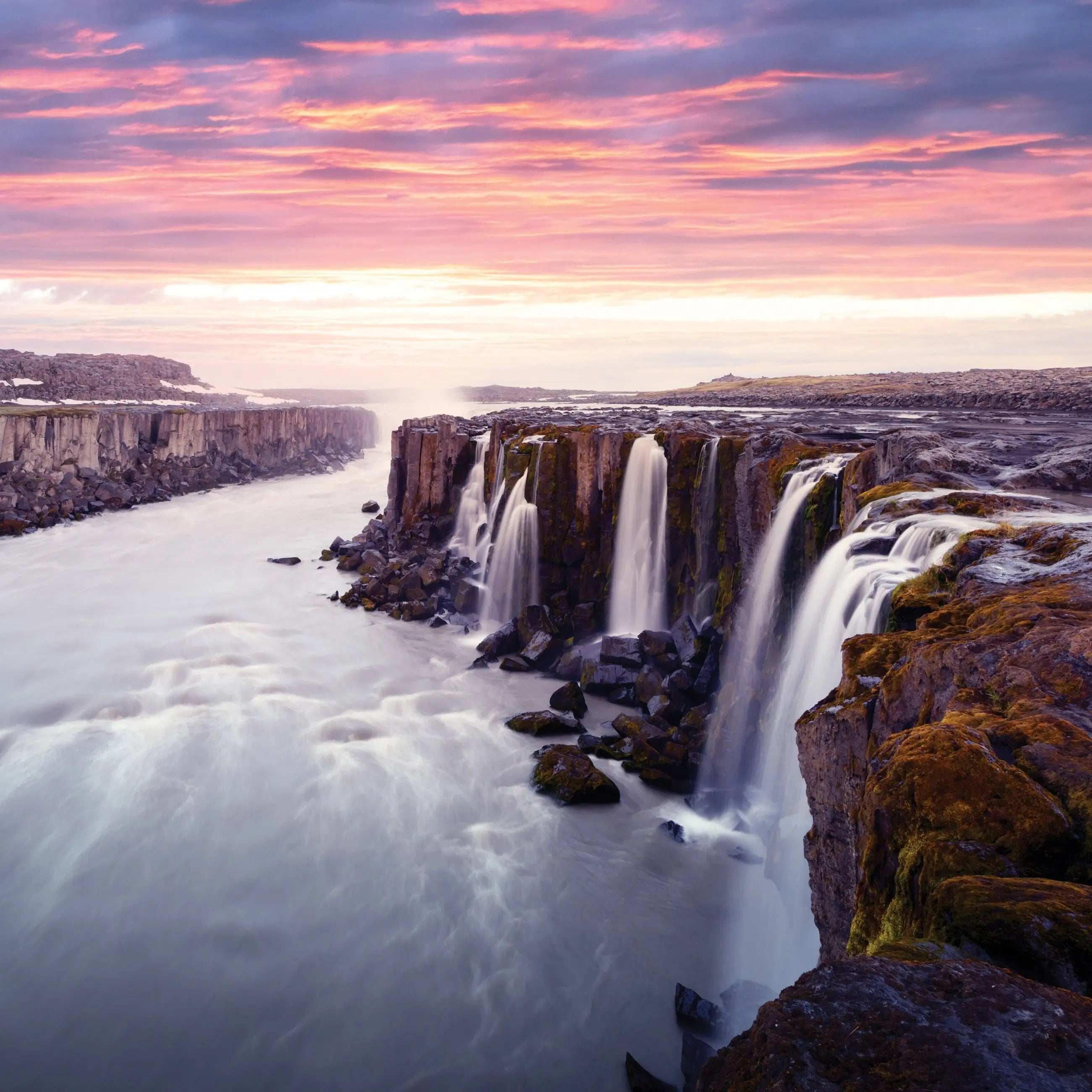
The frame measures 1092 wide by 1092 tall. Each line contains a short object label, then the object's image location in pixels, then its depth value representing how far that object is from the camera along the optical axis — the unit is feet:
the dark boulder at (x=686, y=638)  61.00
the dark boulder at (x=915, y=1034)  9.50
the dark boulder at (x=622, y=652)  62.80
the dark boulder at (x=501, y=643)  72.33
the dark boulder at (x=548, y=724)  55.67
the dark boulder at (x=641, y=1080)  26.32
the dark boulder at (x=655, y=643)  62.64
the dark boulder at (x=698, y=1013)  29.35
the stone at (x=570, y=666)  66.28
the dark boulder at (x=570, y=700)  57.62
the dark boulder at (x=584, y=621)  73.87
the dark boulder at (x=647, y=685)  58.29
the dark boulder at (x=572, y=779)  45.80
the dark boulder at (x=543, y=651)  69.36
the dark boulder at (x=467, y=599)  87.20
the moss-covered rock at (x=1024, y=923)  11.21
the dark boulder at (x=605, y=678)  61.41
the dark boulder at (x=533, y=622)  73.05
